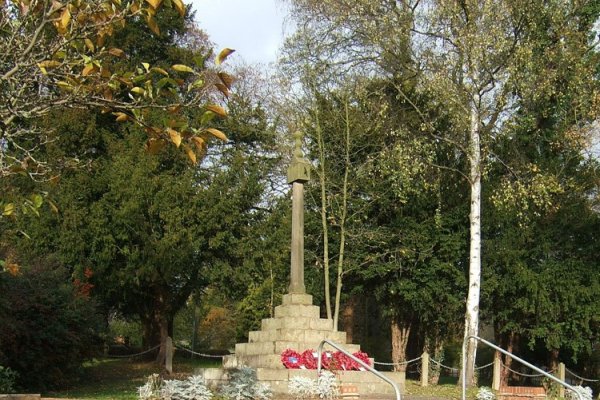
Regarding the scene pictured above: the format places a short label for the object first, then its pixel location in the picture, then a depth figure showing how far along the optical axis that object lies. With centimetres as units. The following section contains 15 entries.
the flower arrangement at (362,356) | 1501
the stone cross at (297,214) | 1625
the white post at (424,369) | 2098
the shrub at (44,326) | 1673
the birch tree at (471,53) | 1844
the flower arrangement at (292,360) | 1420
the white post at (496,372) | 2108
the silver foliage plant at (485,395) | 1362
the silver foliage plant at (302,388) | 1270
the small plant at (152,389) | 1202
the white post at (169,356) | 2392
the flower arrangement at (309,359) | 1433
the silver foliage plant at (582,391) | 1295
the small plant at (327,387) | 1271
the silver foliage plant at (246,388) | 1180
